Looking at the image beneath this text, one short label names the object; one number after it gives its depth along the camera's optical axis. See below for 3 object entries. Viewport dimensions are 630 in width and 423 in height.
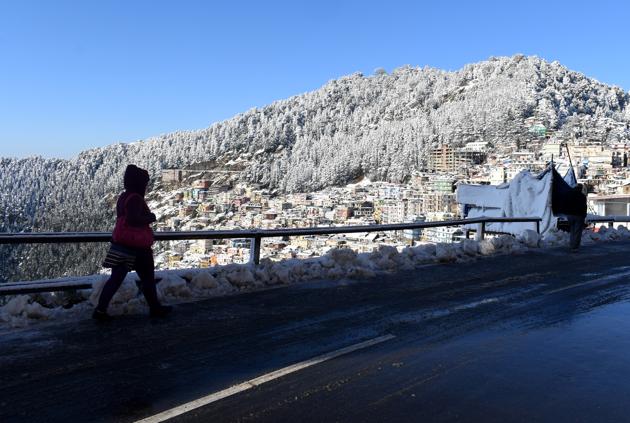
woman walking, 6.67
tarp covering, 21.78
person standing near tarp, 16.03
